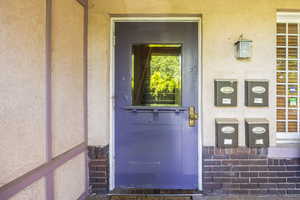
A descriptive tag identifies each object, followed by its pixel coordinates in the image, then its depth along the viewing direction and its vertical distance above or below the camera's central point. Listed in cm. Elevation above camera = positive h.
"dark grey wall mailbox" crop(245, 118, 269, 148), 236 -38
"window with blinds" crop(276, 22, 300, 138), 260 +24
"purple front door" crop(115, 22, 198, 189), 254 -8
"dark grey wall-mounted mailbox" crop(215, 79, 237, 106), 239 +6
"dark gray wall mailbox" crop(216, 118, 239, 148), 238 -40
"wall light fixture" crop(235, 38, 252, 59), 232 +53
